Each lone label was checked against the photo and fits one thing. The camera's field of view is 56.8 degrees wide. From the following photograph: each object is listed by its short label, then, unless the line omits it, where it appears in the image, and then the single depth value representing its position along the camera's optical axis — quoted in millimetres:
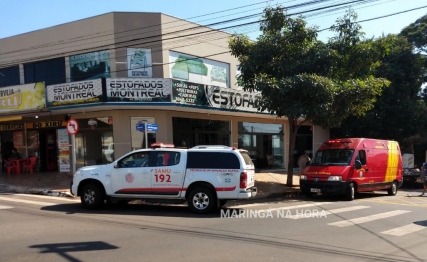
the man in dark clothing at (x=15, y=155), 20253
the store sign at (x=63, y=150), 19094
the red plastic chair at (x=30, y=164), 19681
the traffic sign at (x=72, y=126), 14586
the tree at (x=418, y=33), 29375
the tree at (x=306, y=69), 14841
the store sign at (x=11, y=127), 20802
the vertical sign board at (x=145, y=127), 14086
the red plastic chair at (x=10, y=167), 19703
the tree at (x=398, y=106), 25078
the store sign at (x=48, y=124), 19359
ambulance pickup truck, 10477
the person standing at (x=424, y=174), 16712
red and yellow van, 14031
